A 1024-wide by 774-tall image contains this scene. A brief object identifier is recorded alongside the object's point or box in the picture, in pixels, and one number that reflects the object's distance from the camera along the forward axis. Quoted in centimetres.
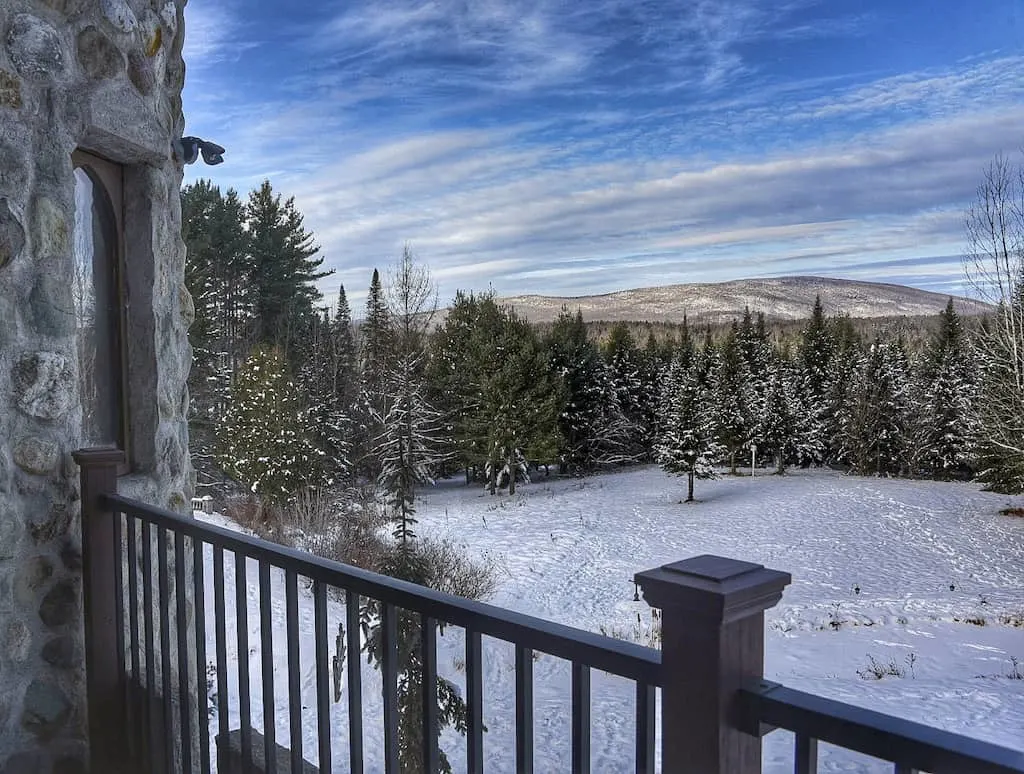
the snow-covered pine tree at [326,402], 1903
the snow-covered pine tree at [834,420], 2772
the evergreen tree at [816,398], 2828
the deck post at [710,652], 100
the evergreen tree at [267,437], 1494
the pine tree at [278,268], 2494
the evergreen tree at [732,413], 2680
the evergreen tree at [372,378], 2275
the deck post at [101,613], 243
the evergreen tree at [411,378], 1677
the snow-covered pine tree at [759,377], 2709
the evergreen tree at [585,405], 2604
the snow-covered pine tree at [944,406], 2522
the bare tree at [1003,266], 1589
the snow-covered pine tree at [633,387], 2858
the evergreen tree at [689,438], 2194
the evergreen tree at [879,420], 2642
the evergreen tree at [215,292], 1827
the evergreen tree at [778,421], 2709
